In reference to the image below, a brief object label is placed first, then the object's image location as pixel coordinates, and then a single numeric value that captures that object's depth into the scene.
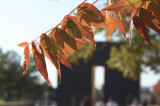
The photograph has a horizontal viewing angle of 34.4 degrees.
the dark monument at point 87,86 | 22.12
